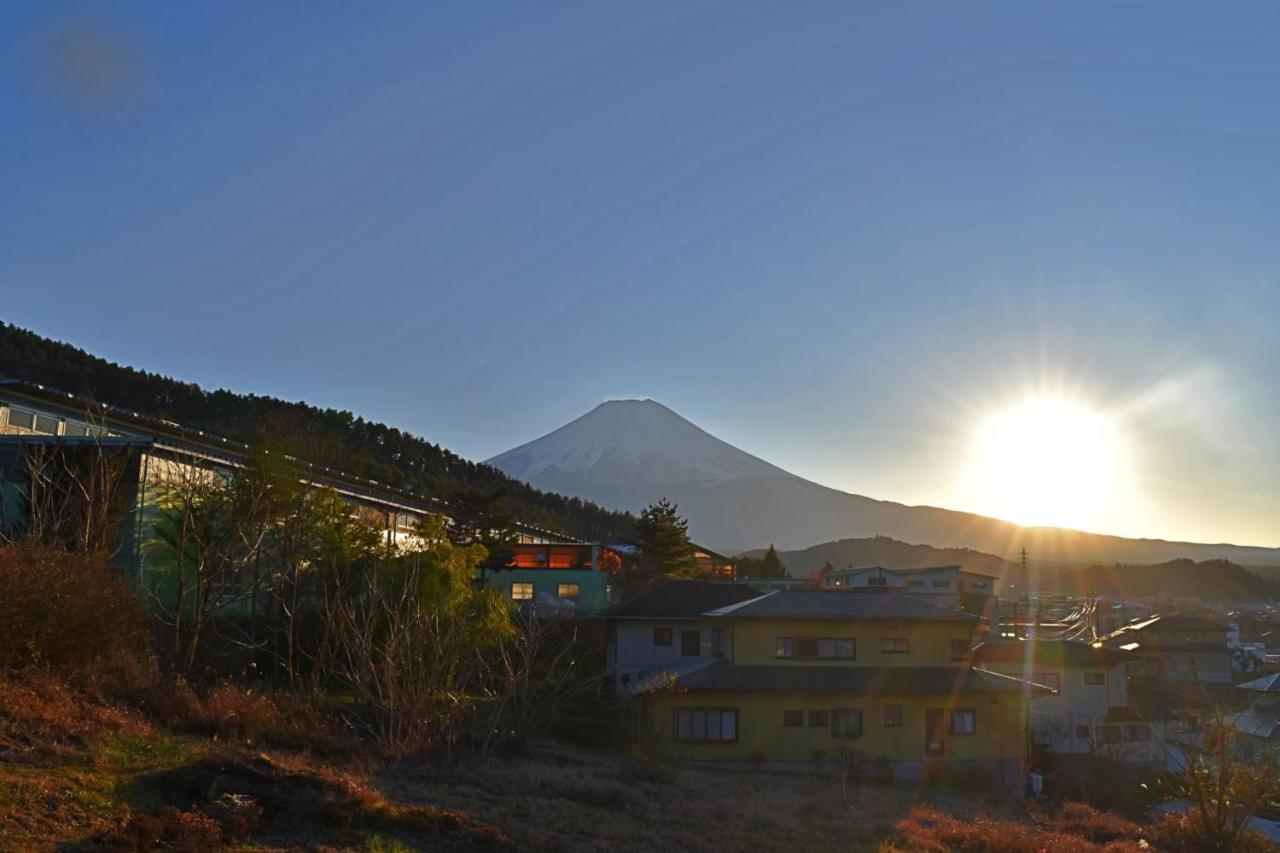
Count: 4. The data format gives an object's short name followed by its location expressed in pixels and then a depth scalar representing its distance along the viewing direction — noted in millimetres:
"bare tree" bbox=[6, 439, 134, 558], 18016
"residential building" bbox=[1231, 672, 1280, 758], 29080
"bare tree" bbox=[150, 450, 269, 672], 20688
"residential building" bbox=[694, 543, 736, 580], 60594
